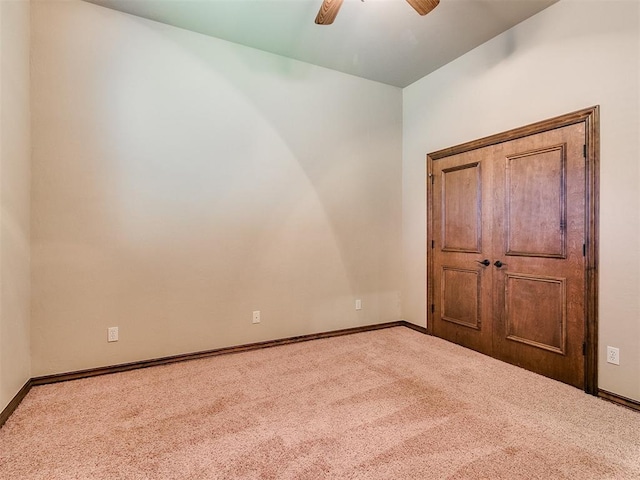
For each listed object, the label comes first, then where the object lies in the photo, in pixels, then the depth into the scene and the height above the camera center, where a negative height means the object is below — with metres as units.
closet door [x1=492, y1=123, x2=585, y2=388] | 2.54 -0.17
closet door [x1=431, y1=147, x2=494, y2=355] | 3.22 -0.17
